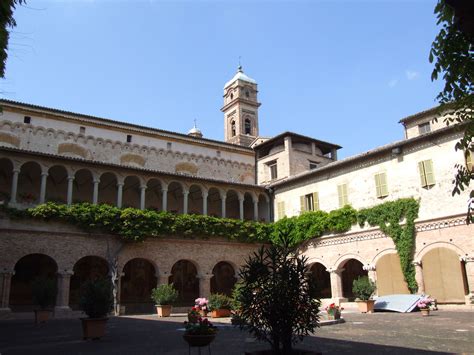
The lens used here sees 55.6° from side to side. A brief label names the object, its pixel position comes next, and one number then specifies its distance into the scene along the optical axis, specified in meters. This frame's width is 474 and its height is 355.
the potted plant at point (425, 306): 18.53
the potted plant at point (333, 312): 16.80
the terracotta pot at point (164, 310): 21.98
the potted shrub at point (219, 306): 20.14
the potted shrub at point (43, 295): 18.98
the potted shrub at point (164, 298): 21.94
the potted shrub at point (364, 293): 21.41
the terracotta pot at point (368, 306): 21.42
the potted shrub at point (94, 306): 12.37
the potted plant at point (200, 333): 7.66
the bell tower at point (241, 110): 51.50
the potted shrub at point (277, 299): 6.32
